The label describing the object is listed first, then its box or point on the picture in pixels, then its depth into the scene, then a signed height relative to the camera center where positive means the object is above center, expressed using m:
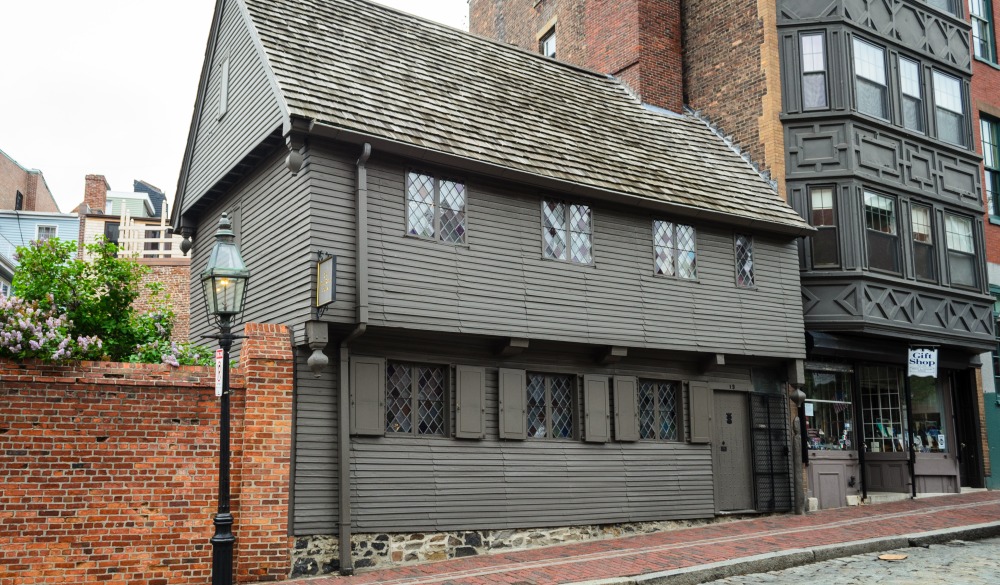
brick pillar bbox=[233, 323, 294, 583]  10.95 -0.25
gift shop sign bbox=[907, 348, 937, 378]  18.70 +1.31
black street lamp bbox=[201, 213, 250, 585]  8.75 +1.34
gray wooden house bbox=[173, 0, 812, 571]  12.18 +2.39
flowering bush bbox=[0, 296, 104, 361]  10.02 +1.17
